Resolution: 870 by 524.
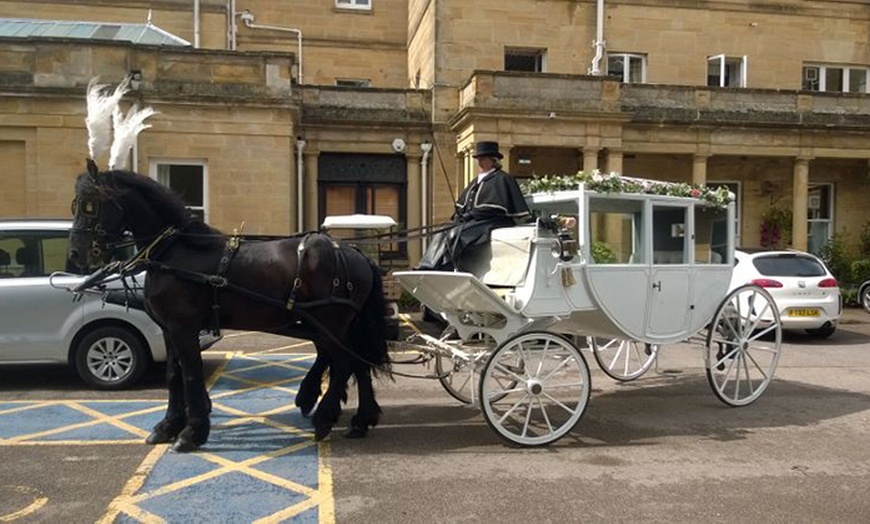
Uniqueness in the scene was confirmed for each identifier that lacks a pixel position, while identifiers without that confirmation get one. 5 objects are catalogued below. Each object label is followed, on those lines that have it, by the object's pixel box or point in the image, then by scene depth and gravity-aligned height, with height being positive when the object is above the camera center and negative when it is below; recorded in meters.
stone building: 14.48 +3.13
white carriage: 5.75 -0.60
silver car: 7.51 -1.02
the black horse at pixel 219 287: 5.33 -0.47
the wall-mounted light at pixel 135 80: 14.17 +3.07
